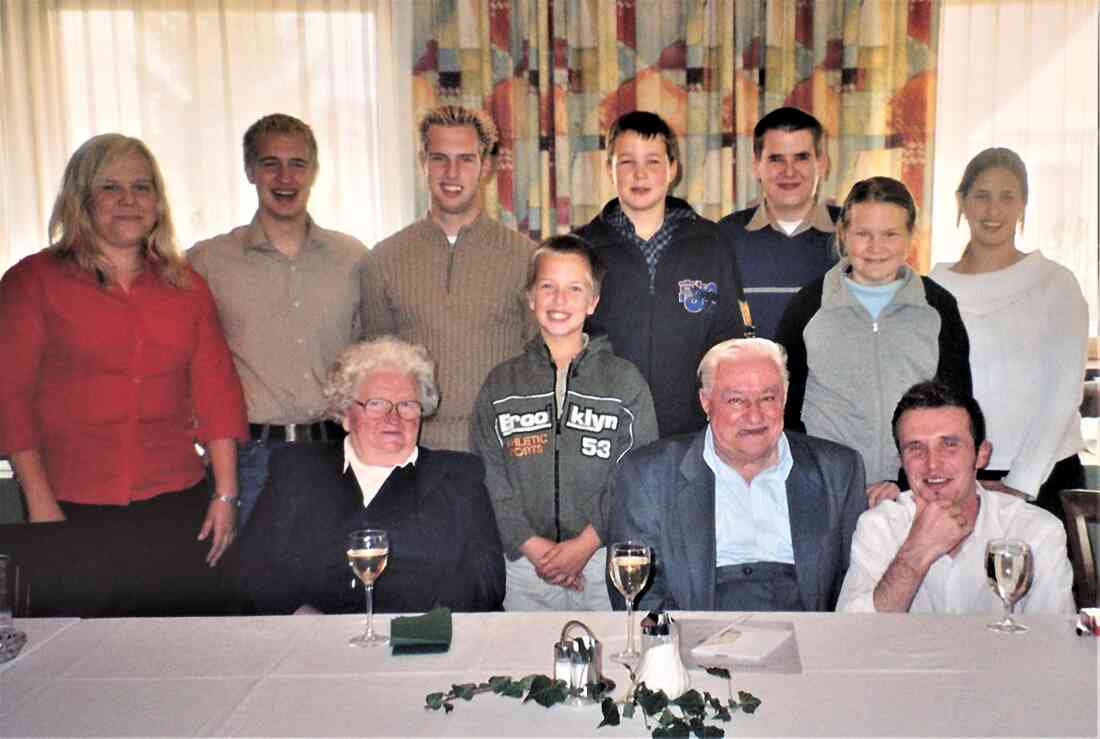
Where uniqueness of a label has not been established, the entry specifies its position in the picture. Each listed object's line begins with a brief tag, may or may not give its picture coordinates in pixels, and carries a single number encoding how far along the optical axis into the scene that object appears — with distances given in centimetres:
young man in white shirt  203
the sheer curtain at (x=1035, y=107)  443
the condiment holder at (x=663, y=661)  145
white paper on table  162
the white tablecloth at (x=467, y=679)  140
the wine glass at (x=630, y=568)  172
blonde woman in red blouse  262
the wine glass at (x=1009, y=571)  171
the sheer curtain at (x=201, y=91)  451
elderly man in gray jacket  224
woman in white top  282
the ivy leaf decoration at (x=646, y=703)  136
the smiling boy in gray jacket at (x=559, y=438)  262
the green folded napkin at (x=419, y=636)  168
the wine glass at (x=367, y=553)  181
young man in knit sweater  289
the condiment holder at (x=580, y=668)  147
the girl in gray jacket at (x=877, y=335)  268
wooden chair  219
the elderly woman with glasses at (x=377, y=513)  231
